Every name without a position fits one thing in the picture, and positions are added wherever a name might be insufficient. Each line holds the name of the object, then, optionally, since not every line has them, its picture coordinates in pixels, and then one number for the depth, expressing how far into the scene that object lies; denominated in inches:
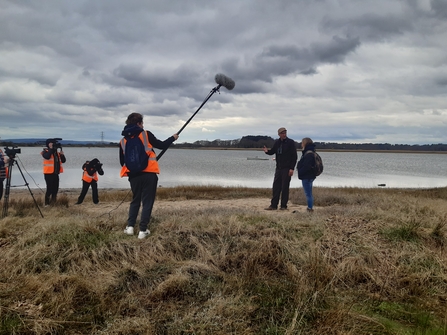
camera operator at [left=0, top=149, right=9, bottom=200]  322.0
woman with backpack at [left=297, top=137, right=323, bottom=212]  318.7
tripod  257.3
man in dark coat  339.3
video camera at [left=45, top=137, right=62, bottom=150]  357.7
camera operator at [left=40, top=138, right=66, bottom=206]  358.0
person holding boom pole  197.3
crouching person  406.6
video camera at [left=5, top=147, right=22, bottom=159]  276.4
